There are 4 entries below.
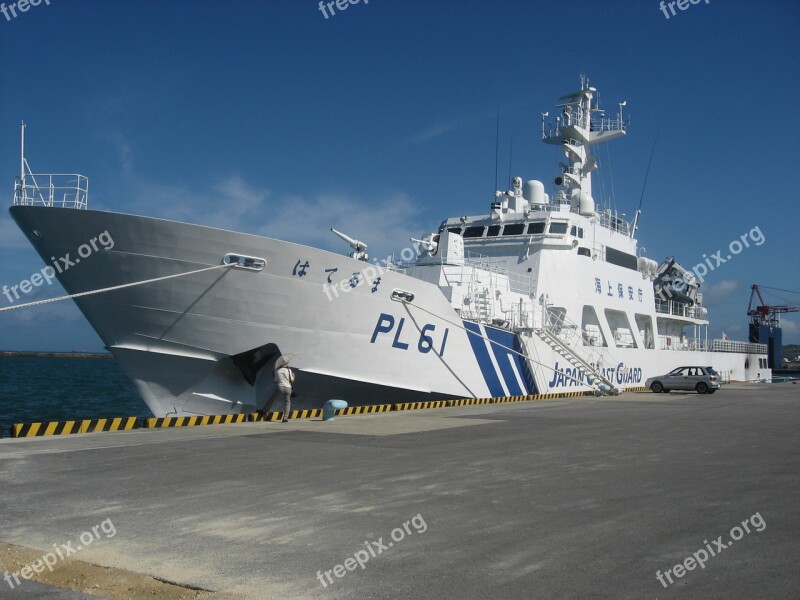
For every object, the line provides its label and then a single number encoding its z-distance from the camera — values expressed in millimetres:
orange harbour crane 47497
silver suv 23797
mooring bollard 11961
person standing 11930
